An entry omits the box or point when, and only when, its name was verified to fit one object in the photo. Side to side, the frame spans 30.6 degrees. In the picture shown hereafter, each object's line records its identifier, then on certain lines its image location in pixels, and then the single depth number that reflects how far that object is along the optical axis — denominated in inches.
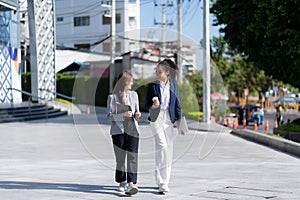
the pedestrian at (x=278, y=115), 1255.4
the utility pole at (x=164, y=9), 1530.9
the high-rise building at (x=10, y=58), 1178.6
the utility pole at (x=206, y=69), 908.6
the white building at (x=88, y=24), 2243.4
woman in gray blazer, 305.0
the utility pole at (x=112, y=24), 1251.4
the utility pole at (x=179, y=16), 1317.7
